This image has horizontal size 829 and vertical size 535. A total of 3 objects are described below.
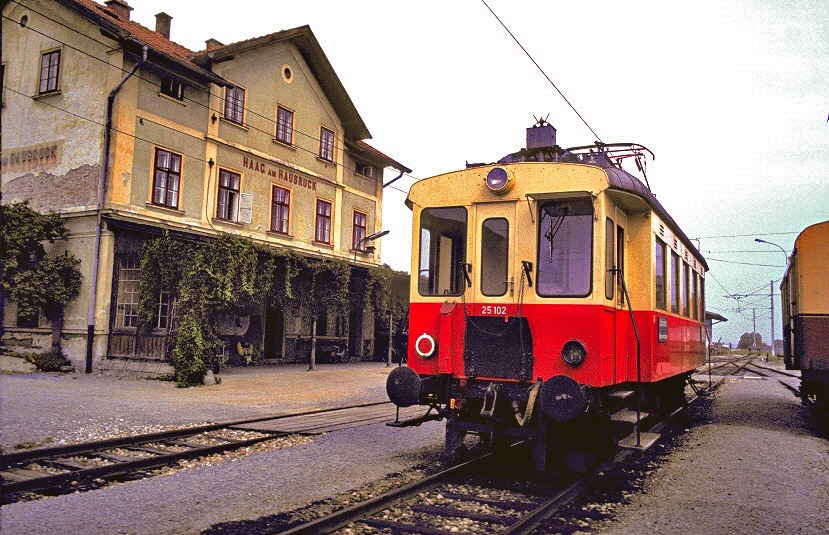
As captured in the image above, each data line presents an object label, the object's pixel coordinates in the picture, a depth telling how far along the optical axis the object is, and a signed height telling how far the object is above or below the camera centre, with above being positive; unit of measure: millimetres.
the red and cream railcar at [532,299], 6305 +392
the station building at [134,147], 16312 +4989
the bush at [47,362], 16062 -1030
